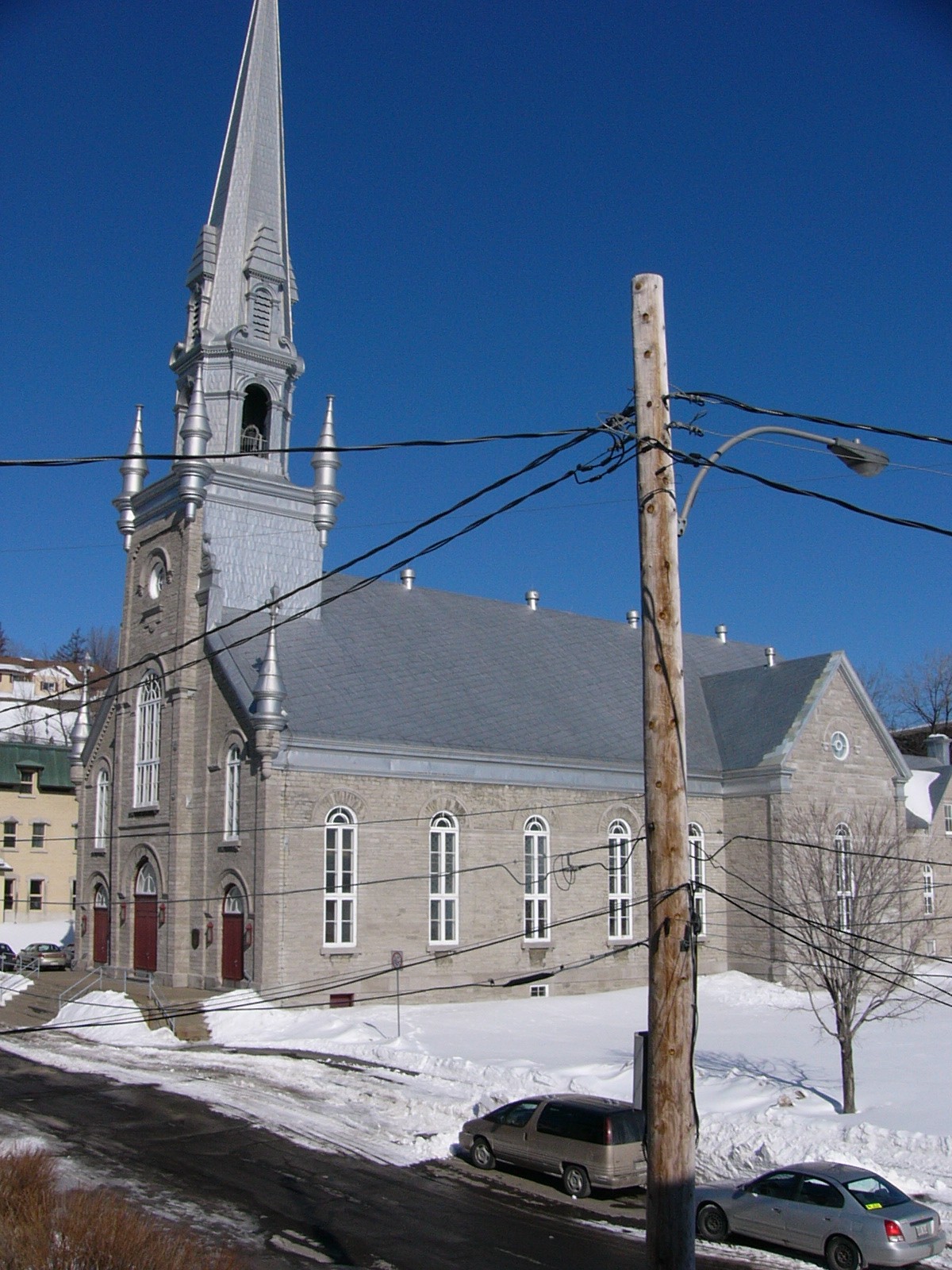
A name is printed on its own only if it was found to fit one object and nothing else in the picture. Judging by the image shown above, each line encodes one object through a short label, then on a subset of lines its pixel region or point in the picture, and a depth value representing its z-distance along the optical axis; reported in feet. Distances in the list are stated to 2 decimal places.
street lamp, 35.22
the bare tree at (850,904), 76.33
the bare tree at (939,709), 288.10
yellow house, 193.36
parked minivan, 58.34
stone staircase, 98.73
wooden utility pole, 28.81
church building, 107.96
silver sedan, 47.93
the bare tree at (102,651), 334.85
